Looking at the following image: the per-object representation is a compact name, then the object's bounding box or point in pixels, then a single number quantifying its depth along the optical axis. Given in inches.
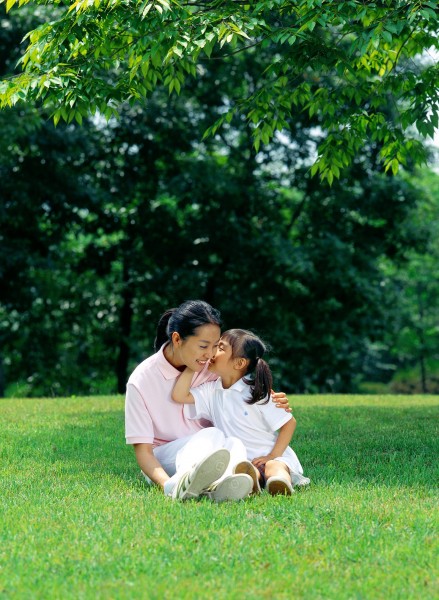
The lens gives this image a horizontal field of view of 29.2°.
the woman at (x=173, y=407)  221.8
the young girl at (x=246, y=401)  235.1
